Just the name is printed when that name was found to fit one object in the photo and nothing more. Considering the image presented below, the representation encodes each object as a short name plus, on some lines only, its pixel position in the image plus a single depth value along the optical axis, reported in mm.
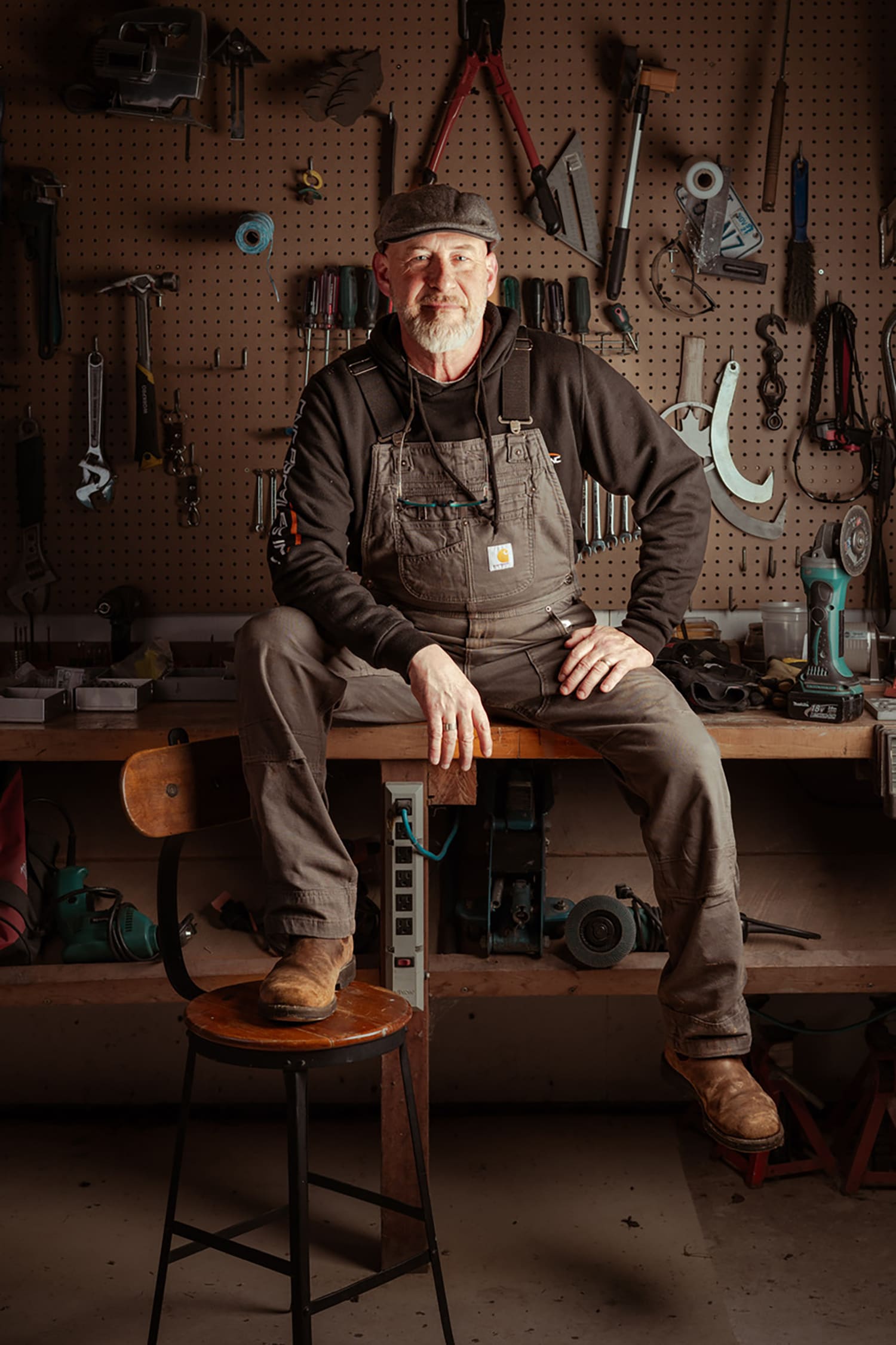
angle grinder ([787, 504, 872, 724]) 2340
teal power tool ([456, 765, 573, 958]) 2463
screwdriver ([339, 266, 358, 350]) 2875
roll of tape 2893
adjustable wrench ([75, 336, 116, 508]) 2918
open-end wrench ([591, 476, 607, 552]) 2938
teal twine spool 2855
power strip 2311
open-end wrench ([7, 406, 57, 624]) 2936
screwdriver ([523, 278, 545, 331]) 2895
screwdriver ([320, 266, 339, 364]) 2889
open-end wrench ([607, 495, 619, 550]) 2941
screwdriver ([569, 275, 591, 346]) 2898
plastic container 2816
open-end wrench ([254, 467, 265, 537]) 2984
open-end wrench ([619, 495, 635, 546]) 2955
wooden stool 1793
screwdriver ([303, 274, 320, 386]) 2893
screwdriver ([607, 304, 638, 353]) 2910
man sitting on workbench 2041
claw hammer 2887
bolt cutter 2830
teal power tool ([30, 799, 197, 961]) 2449
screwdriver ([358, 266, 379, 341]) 2879
